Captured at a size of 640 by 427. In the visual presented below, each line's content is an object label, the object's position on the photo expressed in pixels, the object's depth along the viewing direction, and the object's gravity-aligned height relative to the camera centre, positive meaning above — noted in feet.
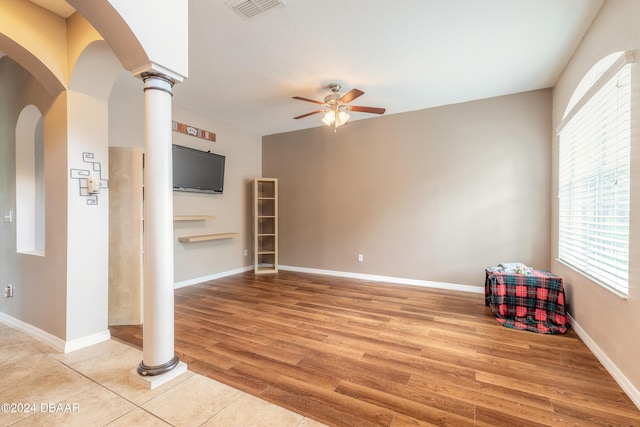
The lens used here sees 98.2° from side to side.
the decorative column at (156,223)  6.08 -0.32
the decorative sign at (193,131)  14.02 +4.14
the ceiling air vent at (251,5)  6.86 +5.14
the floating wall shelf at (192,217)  13.25 -0.44
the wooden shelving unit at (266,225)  17.72 -1.11
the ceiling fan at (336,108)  11.03 +4.09
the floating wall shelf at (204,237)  14.01 -1.51
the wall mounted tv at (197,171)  13.70 +2.01
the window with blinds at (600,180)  6.43 +0.86
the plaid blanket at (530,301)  9.25 -3.22
